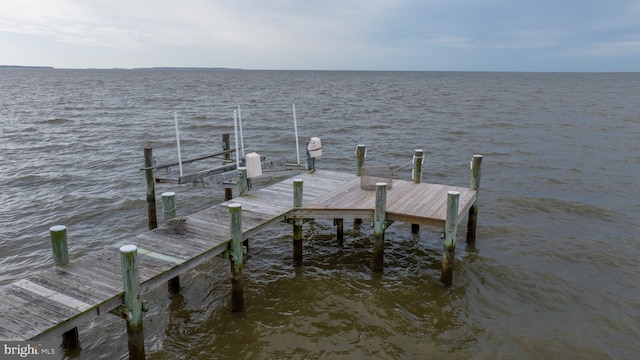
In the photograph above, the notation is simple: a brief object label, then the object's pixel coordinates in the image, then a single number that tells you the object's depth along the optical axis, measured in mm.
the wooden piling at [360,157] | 14297
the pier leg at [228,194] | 14367
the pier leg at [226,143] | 16547
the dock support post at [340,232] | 13005
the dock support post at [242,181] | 11727
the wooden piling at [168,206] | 9914
